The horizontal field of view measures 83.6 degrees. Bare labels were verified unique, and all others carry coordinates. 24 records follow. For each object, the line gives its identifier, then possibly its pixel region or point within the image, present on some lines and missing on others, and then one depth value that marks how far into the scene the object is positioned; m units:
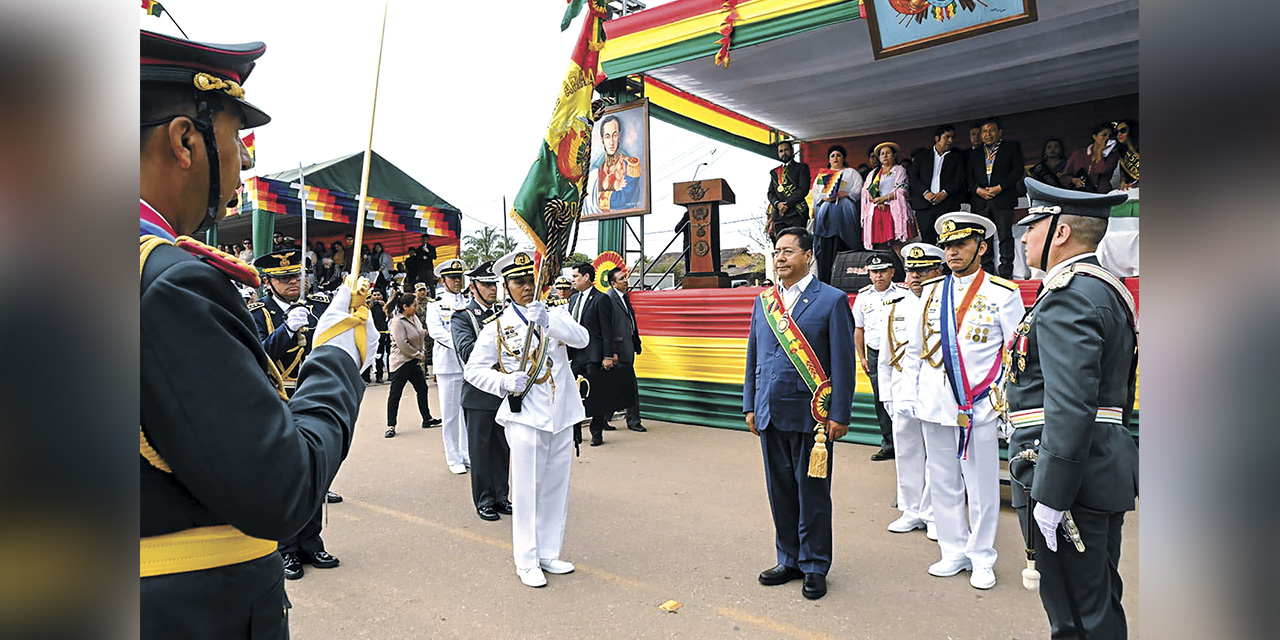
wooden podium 9.98
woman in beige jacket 8.44
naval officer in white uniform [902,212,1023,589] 4.07
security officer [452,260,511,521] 5.33
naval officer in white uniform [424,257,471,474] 6.98
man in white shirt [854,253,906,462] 6.64
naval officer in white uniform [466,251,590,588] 4.00
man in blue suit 3.78
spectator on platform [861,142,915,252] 9.48
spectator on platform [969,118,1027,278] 8.80
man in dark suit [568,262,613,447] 7.96
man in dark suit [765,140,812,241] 10.19
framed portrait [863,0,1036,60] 6.36
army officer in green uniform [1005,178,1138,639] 2.28
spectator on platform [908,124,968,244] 9.13
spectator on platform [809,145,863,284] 9.35
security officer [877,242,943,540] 4.80
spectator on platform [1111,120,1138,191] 8.48
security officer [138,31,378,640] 1.07
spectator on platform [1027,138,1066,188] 8.93
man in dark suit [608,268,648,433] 8.24
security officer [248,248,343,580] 4.21
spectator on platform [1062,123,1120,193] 8.66
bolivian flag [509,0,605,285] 3.85
